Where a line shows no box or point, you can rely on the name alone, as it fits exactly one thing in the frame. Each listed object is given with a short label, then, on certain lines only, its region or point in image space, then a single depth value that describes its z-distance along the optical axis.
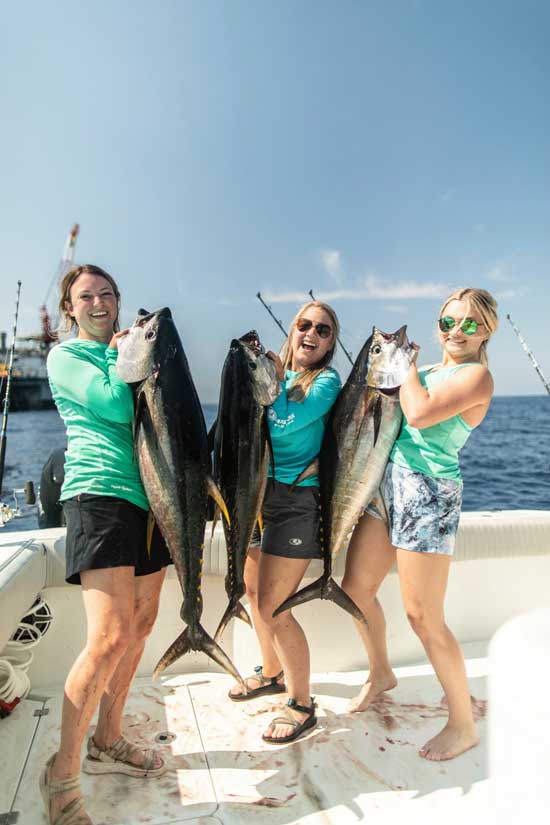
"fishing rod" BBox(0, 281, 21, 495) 4.96
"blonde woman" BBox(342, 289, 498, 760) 2.63
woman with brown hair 2.21
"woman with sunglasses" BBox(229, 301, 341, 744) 2.80
